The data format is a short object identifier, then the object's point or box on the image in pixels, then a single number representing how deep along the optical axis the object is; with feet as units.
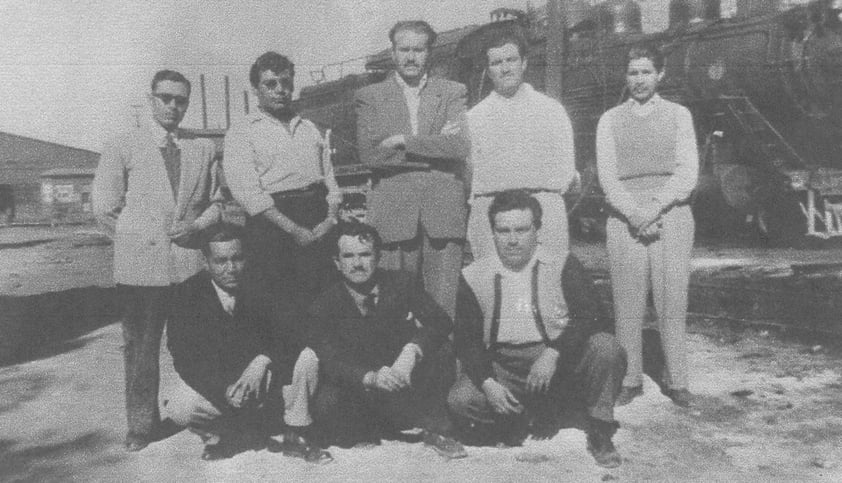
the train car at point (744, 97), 26.07
